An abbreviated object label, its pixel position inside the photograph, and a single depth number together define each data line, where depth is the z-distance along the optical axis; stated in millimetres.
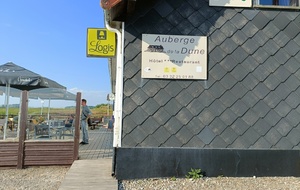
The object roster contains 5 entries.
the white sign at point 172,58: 5059
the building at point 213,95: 4973
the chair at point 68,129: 7384
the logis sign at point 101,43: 6250
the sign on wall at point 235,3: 5266
